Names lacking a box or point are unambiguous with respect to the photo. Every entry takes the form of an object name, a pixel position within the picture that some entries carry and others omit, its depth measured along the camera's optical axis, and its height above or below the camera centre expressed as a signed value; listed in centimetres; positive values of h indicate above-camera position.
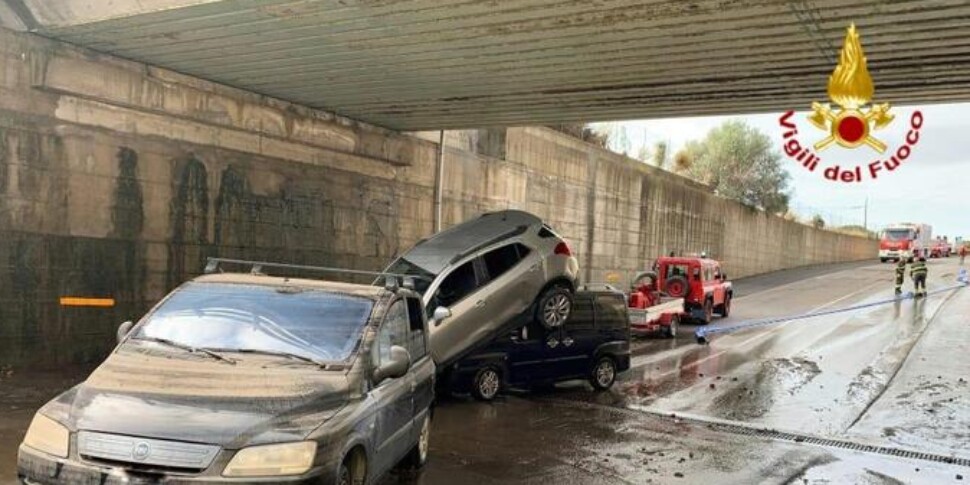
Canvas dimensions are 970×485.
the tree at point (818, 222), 5644 +270
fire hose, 1930 -203
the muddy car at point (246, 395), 411 -97
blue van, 1145 -168
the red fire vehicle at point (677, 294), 2000 -121
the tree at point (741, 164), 4272 +511
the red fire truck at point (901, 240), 5303 +154
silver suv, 1107 -47
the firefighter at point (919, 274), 2912 -41
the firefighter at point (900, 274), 3133 -48
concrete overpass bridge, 927 +278
